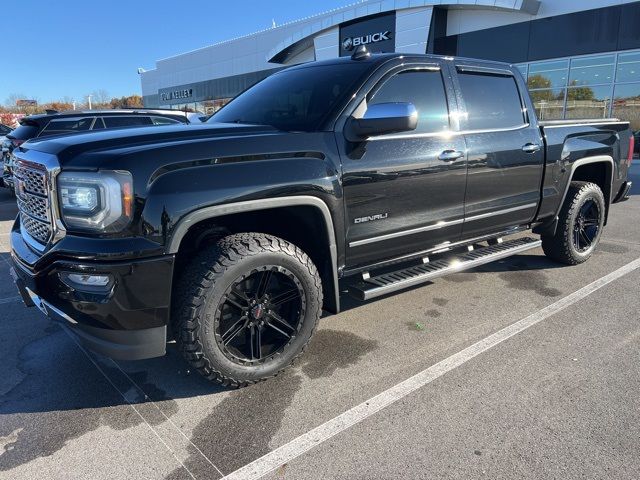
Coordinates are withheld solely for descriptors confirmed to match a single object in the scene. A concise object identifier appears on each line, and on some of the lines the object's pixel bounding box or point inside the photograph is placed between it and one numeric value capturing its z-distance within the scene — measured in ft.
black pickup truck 7.92
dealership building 58.49
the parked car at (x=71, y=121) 28.76
